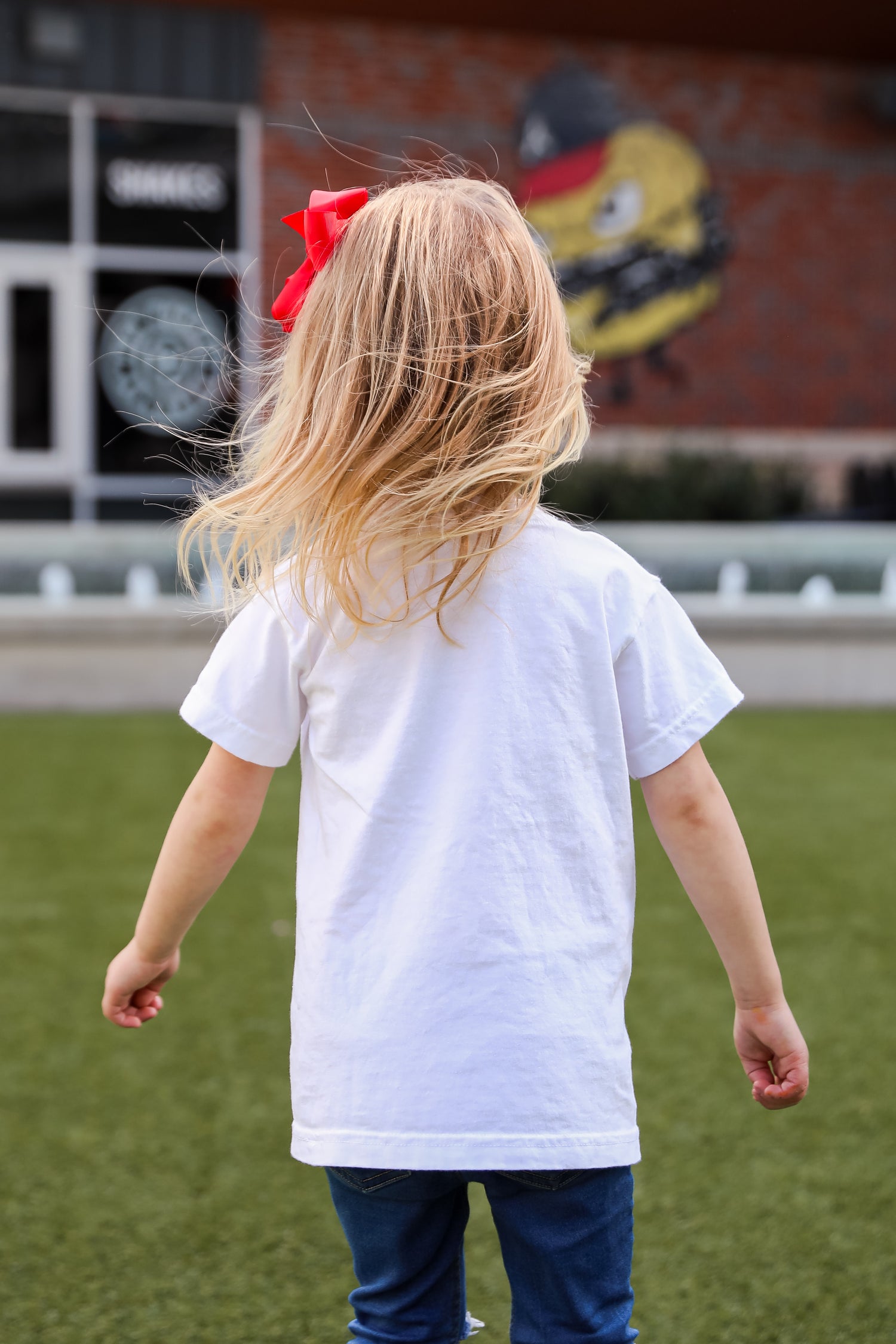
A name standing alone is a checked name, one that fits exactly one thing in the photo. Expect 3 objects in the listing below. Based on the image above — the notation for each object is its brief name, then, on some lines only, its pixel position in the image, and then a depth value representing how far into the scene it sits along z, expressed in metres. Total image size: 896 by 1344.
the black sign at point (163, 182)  12.25
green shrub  11.02
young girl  1.38
